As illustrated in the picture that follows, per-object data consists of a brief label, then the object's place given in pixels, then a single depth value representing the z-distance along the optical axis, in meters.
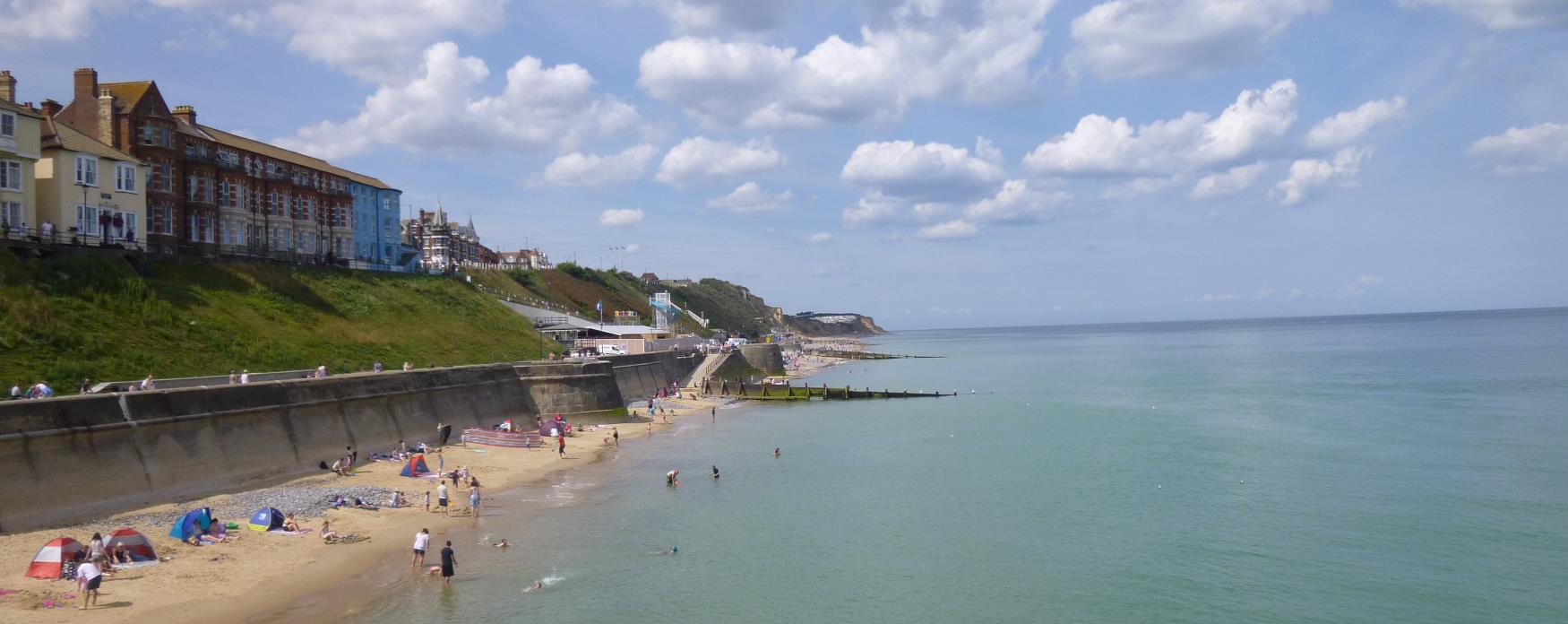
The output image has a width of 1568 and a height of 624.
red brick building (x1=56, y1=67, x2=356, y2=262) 49.09
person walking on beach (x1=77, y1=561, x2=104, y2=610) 19.78
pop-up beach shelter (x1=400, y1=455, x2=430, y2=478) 35.78
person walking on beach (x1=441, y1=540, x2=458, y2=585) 23.81
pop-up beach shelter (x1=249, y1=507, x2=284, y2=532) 26.30
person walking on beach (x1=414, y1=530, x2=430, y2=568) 24.79
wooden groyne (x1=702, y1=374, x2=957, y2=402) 78.12
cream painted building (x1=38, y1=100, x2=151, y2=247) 41.94
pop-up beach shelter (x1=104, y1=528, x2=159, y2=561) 22.59
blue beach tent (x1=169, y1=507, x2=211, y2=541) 24.61
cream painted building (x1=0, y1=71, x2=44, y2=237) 37.94
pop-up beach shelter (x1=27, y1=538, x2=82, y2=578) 20.95
